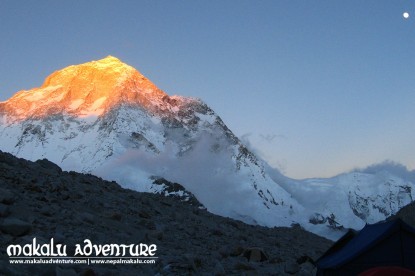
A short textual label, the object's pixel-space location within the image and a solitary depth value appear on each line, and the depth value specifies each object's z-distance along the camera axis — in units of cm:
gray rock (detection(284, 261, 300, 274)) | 1971
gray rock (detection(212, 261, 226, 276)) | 1673
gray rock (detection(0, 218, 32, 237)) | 1465
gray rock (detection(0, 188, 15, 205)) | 1664
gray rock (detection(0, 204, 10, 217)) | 1562
